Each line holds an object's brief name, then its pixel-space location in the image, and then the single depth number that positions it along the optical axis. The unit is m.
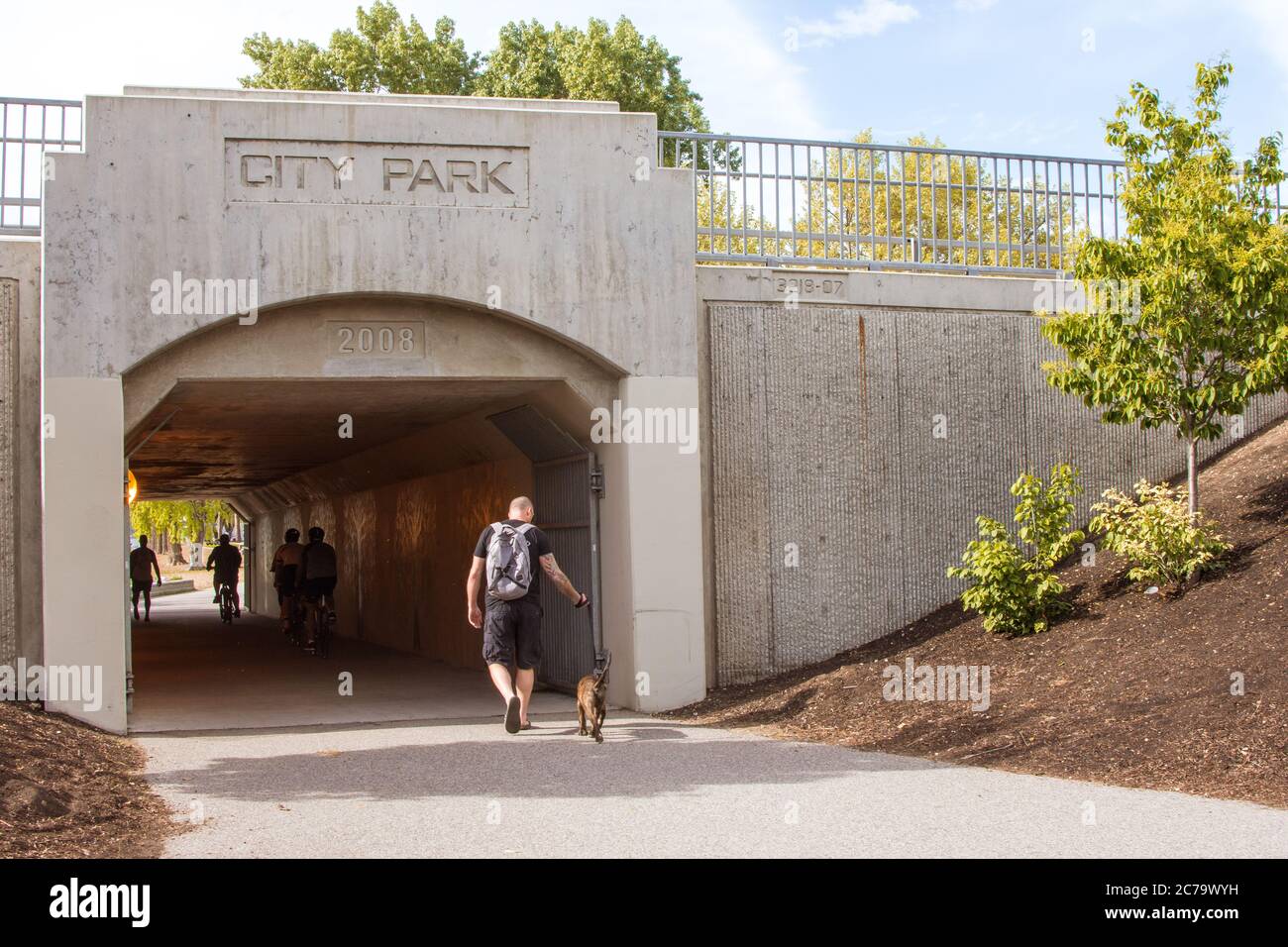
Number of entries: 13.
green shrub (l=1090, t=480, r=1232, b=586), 10.62
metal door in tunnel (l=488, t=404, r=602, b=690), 12.54
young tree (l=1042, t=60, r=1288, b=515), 10.81
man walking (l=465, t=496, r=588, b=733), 10.39
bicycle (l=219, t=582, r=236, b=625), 28.36
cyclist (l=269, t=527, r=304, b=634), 20.41
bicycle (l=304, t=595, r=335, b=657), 18.80
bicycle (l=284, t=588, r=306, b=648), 20.89
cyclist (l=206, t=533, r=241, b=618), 28.19
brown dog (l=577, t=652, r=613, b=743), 9.91
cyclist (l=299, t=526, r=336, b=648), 18.20
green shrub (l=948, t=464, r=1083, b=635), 11.25
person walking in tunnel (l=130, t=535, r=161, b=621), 26.09
